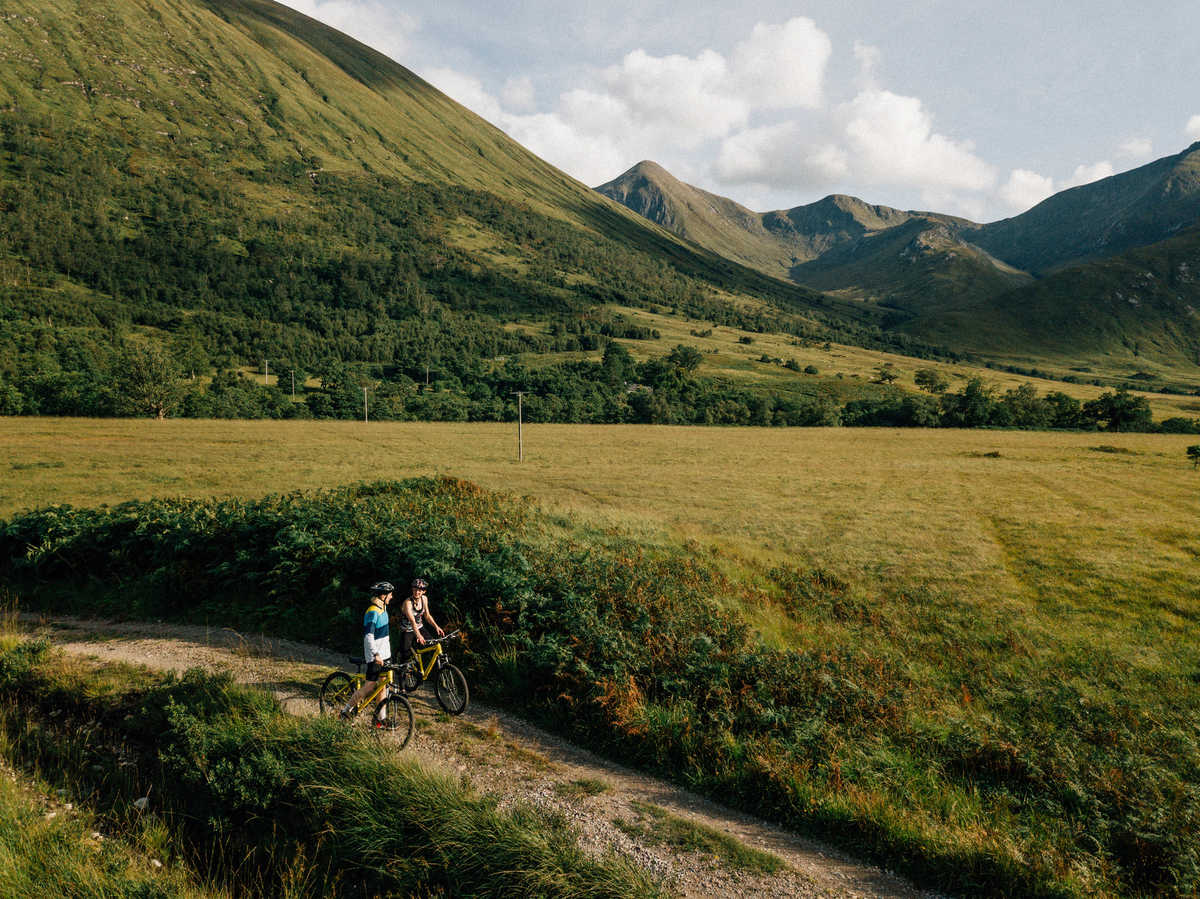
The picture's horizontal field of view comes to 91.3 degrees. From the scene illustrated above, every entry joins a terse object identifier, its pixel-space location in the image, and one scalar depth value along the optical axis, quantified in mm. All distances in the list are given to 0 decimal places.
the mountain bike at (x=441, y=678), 11797
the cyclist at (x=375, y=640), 10898
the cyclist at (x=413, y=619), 12008
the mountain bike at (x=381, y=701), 10852
